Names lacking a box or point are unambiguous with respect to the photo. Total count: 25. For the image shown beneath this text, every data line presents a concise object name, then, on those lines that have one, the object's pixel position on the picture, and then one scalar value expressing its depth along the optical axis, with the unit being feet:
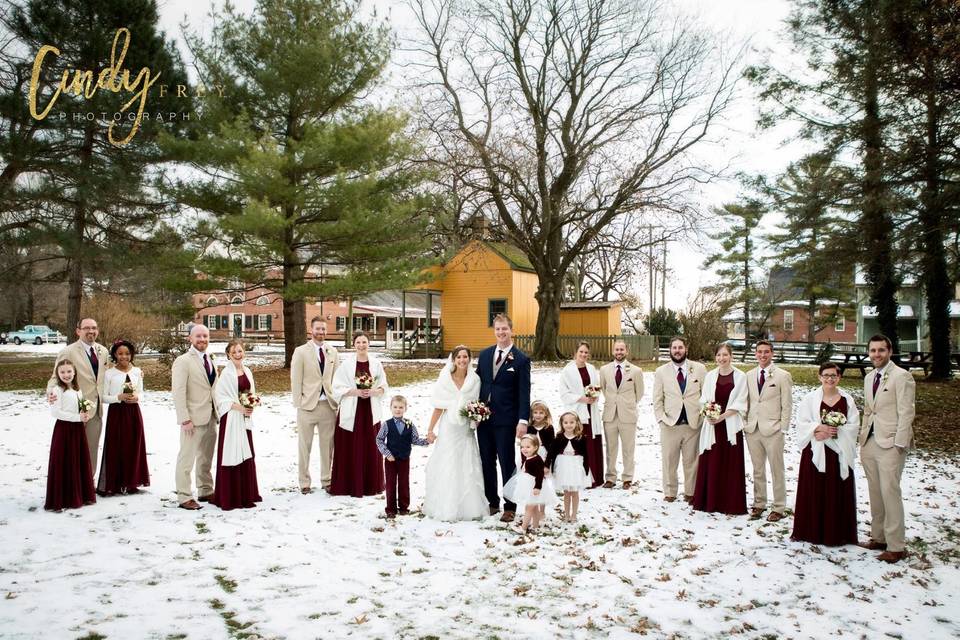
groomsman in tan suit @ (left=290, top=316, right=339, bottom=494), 26.11
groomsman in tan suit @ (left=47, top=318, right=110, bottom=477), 24.17
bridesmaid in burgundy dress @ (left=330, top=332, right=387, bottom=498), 25.23
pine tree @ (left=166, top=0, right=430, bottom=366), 61.77
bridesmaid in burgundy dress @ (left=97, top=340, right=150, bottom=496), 24.56
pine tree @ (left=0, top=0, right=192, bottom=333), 63.93
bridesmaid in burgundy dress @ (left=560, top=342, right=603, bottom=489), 27.68
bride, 22.22
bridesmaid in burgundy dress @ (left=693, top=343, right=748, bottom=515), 23.26
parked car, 165.58
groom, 22.31
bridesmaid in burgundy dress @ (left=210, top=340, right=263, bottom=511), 23.06
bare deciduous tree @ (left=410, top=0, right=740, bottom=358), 83.51
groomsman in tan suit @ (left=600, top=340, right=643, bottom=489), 27.81
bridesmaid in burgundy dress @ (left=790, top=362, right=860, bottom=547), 20.08
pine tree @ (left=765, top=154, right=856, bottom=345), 48.16
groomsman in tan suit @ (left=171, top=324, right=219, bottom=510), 23.32
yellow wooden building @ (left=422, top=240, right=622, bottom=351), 102.42
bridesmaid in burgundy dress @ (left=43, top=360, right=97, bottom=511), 22.47
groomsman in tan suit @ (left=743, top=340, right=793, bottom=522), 22.61
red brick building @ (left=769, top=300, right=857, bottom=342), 184.96
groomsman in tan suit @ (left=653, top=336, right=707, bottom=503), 25.18
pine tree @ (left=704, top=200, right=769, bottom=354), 138.92
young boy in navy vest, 22.57
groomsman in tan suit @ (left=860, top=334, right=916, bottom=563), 18.85
